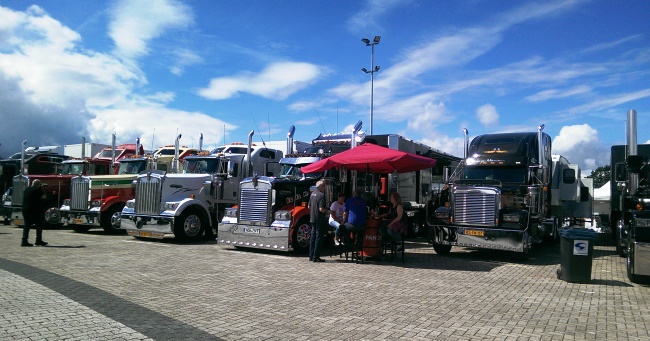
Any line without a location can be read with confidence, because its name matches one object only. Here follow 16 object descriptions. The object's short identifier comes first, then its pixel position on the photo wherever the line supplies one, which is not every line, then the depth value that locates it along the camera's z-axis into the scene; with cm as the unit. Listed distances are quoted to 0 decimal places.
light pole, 3155
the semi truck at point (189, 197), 1420
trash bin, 896
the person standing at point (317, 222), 1089
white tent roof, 2436
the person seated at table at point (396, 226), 1101
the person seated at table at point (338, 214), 1131
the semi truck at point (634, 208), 861
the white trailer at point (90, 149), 2603
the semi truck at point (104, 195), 1644
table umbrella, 1095
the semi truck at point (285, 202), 1195
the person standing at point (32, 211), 1268
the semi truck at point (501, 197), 1120
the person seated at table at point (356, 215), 1089
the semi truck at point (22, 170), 1873
